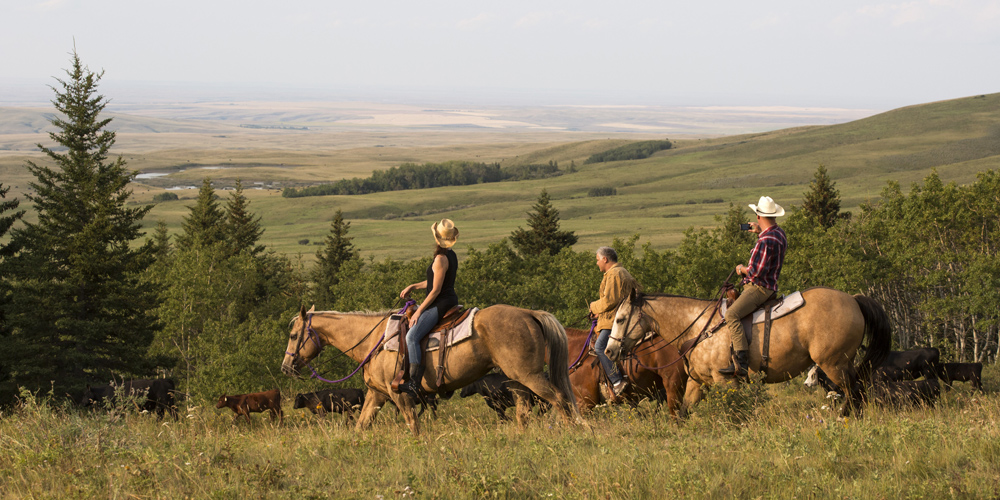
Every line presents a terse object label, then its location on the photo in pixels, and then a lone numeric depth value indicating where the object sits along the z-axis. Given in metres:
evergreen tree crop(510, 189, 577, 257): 71.19
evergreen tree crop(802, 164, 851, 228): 70.81
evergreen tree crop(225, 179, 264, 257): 75.75
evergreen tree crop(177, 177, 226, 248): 71.88
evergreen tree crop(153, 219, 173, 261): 74.91
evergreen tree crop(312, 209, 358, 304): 72.69
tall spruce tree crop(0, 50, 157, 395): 33.00
